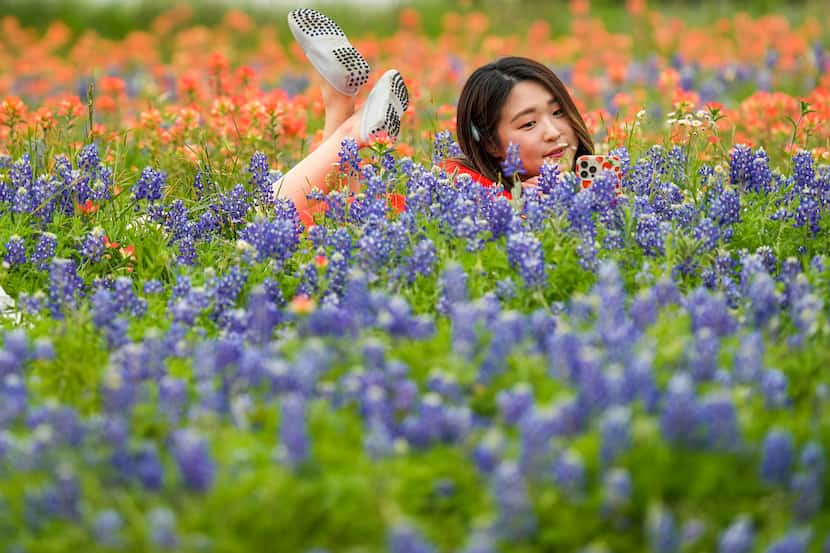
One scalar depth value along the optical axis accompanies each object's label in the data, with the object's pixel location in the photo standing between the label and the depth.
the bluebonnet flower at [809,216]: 9.01
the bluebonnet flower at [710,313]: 6.95
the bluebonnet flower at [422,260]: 8.05
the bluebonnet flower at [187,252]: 9.39
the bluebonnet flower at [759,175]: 9.66
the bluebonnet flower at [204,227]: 9.93
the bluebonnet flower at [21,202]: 9.88
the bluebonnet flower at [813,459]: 5.52
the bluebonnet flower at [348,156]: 9.98
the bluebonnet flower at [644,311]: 6.84
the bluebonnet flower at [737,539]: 5.19
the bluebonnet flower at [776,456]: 5.40
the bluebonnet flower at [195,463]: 5.27
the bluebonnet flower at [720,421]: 5.45
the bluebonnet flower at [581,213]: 8.54
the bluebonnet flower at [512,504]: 5.17
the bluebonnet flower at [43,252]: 9.34
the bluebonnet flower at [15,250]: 9.31
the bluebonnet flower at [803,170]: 9.56
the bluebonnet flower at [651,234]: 8.62
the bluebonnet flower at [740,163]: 9.63
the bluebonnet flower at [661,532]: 5.15
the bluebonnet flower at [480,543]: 4.96
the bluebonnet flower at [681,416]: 5.46
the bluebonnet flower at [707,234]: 8.52
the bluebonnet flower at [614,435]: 5.37
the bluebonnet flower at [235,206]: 10.05
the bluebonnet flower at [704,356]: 6.19
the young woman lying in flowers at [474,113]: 10.95
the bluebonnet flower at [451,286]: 7.15
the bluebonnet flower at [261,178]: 10.08
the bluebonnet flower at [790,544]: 5.15
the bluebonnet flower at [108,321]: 7.43
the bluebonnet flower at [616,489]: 5.22
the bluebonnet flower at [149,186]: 10.45
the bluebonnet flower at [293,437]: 5.45
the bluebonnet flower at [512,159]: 9.19
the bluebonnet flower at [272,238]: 8.60
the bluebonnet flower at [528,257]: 7.78
